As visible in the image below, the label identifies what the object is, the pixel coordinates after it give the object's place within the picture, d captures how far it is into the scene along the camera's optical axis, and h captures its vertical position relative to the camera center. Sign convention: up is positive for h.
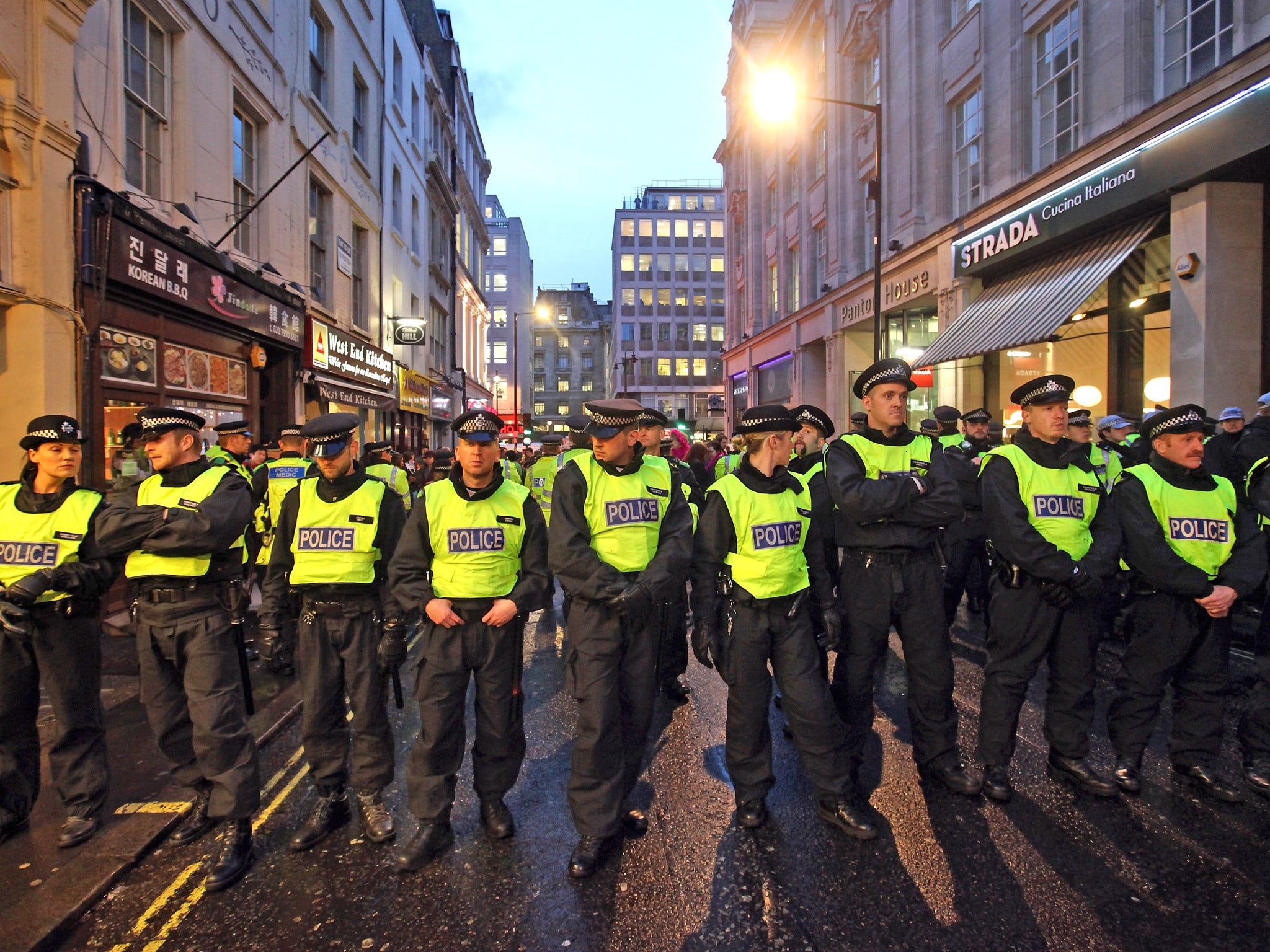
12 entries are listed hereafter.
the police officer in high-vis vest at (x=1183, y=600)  3.63 -0.70
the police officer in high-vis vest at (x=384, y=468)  7.30 +0.02
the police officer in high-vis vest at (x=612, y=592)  3.22 -0.58
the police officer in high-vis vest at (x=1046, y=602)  3.67 -0.72
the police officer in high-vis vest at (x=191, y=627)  3.29 -0.79
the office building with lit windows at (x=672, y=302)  65.62 +16.48
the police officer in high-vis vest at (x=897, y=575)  3.63 -0.58
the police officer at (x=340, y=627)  3.46 -0.83
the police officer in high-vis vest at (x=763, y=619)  3.41 -0.78
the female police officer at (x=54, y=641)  3.38 -0.87
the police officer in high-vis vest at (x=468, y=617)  3.29 -0.73
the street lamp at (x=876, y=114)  12.65 +6.96
